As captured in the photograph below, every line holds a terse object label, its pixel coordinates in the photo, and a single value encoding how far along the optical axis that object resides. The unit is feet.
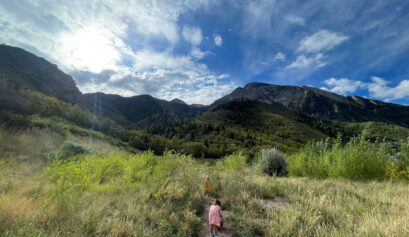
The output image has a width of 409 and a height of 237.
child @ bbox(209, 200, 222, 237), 21.08
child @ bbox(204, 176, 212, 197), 32.77
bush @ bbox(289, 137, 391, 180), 47.07
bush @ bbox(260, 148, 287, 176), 61.36
